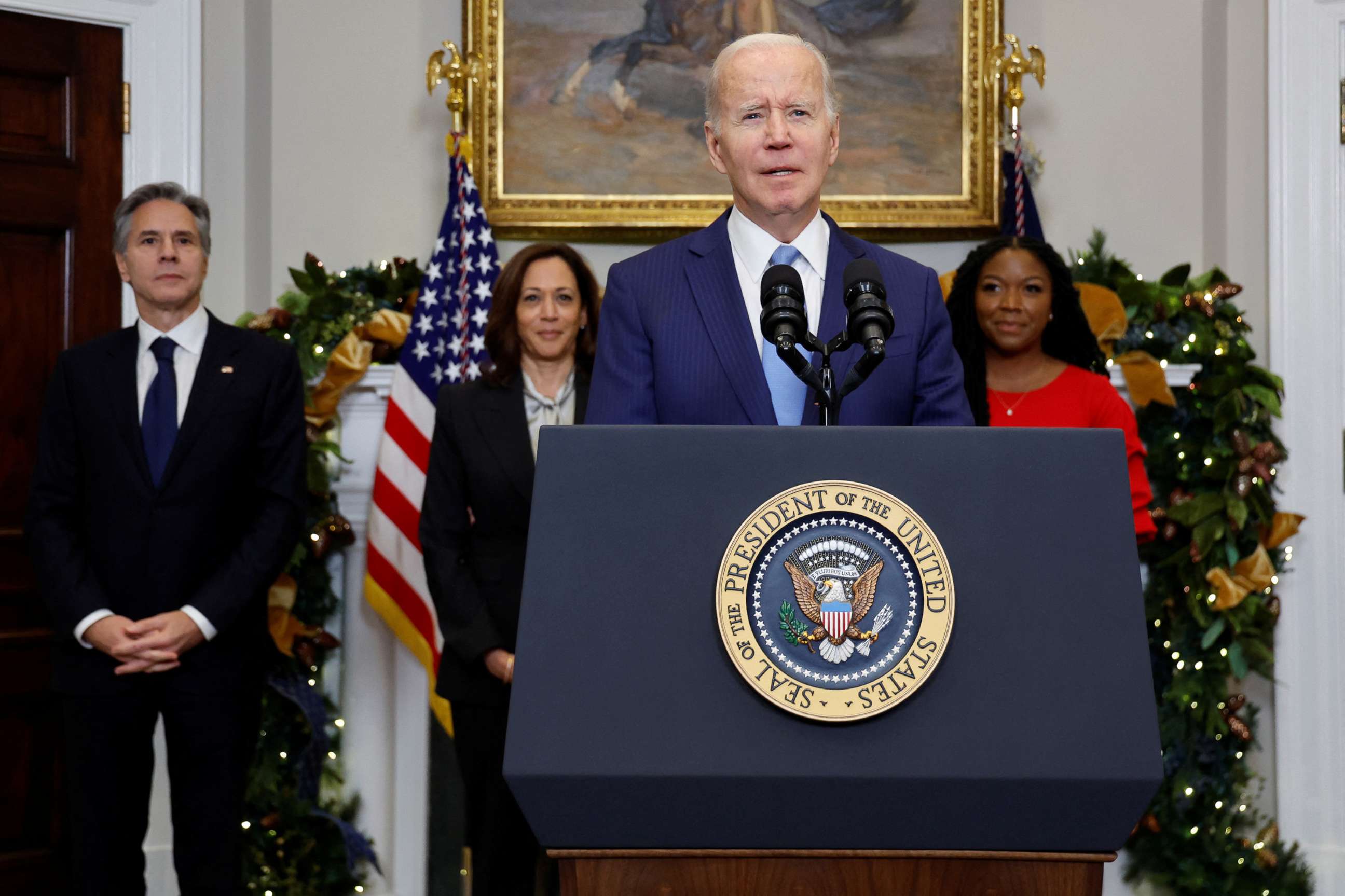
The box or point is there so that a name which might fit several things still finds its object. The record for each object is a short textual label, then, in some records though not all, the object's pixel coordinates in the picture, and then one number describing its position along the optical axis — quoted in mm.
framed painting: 4531
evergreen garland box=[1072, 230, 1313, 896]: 3996
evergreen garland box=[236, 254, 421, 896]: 3996
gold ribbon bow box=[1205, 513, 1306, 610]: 3959
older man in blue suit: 1706
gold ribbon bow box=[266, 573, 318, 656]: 3943
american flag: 4094
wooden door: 3973
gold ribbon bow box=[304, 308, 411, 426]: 4035
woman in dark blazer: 3123
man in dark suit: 3090
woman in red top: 3486
